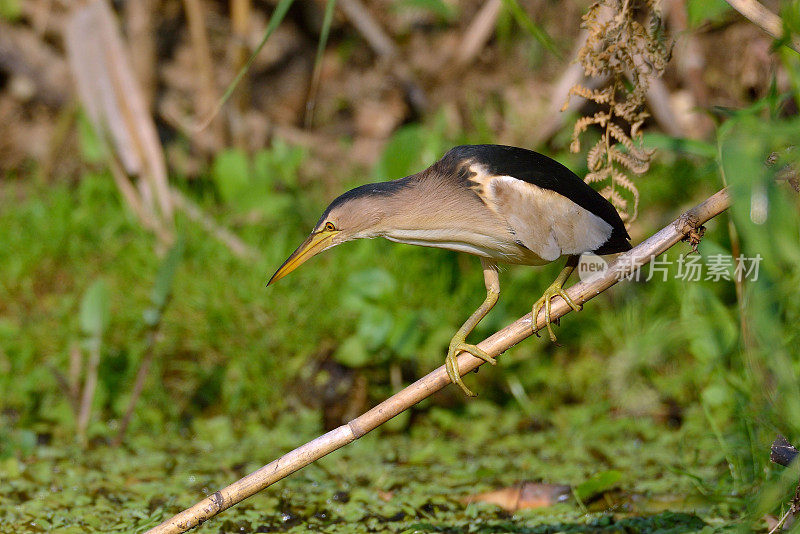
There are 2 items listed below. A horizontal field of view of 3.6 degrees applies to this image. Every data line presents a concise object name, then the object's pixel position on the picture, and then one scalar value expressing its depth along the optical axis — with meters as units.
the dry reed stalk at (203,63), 8.92
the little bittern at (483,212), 7.50
